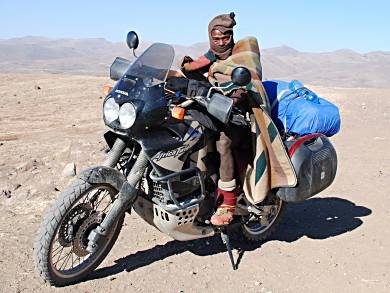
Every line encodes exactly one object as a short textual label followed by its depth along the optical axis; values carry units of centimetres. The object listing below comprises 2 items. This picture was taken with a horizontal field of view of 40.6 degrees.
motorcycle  369
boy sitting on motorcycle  414
